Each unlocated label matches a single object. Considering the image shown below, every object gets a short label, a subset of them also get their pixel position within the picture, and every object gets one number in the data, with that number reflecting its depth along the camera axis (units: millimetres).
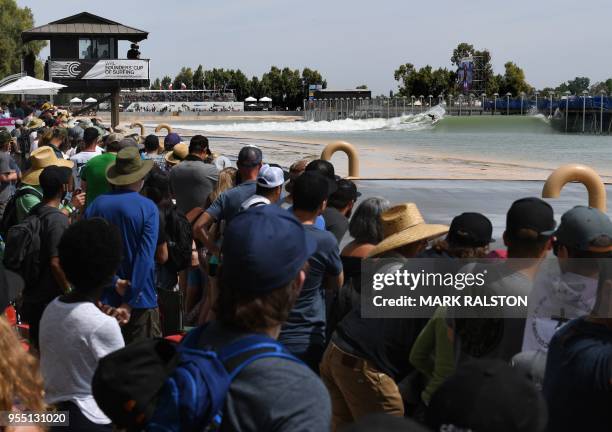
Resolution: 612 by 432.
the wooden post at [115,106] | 40375
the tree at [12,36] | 70062
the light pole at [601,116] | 108088
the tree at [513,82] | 181750
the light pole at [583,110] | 111812
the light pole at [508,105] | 143162
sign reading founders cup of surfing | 43375
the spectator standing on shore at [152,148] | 10612
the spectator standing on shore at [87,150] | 9430
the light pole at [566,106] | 115388
